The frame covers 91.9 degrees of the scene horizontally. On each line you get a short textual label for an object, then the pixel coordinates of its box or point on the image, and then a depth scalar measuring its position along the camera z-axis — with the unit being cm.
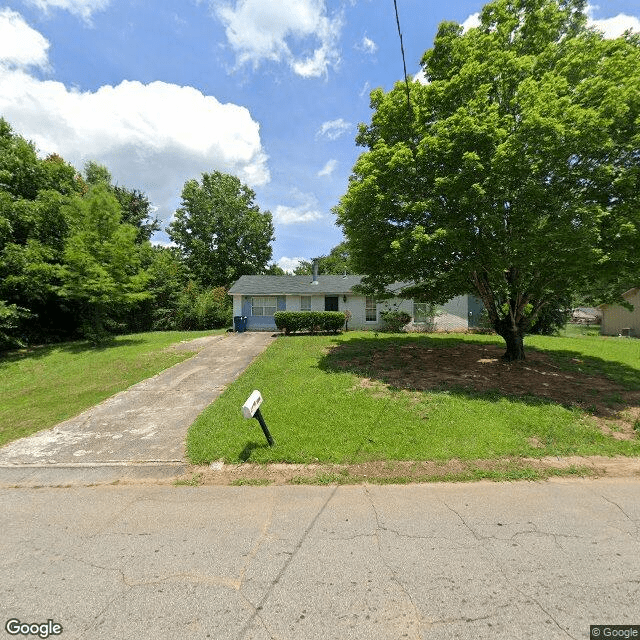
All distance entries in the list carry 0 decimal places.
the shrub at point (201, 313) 2381
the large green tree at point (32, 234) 1458
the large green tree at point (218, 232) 3572
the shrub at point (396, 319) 2002
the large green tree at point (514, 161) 718
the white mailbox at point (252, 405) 450
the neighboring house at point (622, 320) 2329
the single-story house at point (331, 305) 2070
